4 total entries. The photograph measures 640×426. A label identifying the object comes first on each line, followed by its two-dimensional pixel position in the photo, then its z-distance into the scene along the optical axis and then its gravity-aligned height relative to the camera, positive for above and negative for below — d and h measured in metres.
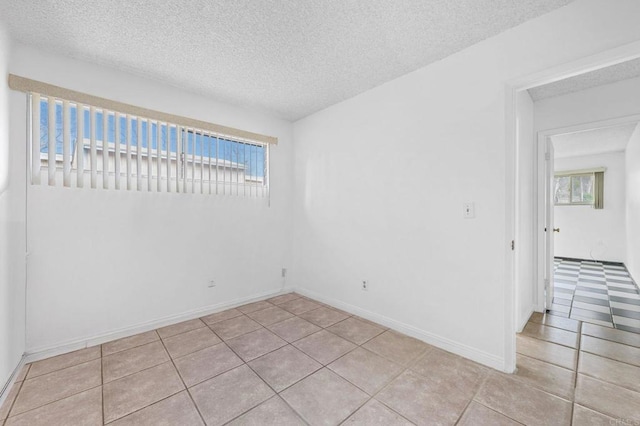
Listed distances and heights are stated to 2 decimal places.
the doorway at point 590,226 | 3.11 -0.27
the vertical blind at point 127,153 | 2.20 +0.58
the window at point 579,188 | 5.99 +0.61
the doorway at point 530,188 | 1.73 +0.25
